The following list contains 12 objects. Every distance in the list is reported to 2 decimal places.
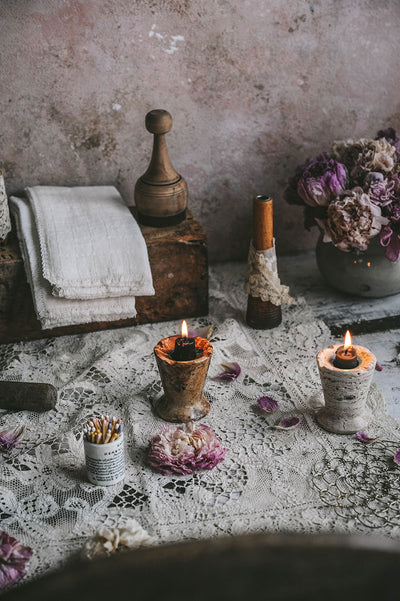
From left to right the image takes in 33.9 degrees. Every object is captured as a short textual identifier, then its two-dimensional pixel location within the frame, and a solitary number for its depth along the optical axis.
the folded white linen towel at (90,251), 1.58
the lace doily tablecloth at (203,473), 1.15
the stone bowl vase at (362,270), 1.73
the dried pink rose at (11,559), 1.03
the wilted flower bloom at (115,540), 1.05
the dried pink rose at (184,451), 1.26
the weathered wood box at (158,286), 1.65
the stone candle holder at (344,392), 1.29
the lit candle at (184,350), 1.32
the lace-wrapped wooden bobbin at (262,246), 1.63
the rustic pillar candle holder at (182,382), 1.32
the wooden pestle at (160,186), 1.68
